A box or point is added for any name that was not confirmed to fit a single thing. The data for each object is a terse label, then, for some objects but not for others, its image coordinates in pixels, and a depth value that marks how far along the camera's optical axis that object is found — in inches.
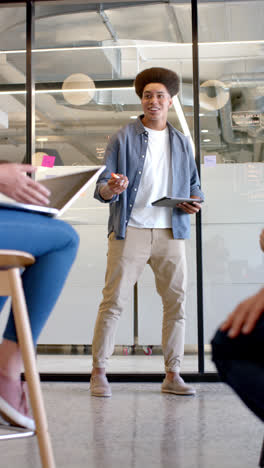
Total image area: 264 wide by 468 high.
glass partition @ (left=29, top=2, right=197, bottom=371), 139.6
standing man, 119.0
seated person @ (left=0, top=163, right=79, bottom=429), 45.8
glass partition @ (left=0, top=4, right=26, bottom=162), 143.5
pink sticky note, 141.9
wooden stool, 43.7
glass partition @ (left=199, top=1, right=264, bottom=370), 137.8
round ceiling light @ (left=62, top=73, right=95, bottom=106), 144.8
